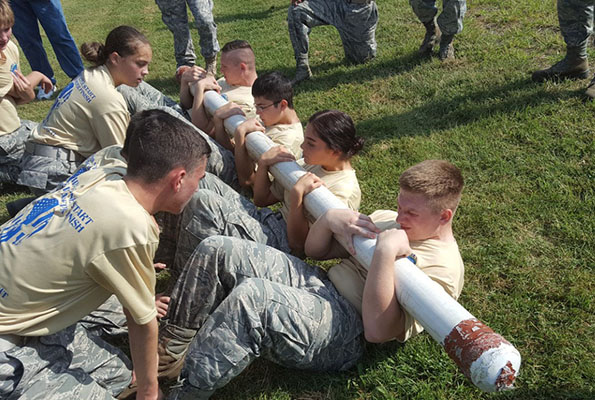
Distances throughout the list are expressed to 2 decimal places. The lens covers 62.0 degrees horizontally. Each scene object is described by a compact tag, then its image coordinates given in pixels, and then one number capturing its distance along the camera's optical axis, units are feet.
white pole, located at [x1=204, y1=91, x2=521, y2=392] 6.49
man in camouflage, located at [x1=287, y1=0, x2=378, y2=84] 22.93
